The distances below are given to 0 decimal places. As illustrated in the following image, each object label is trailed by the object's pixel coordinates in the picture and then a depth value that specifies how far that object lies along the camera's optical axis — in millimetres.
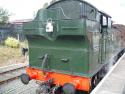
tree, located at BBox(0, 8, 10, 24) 13111
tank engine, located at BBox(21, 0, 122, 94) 2645
